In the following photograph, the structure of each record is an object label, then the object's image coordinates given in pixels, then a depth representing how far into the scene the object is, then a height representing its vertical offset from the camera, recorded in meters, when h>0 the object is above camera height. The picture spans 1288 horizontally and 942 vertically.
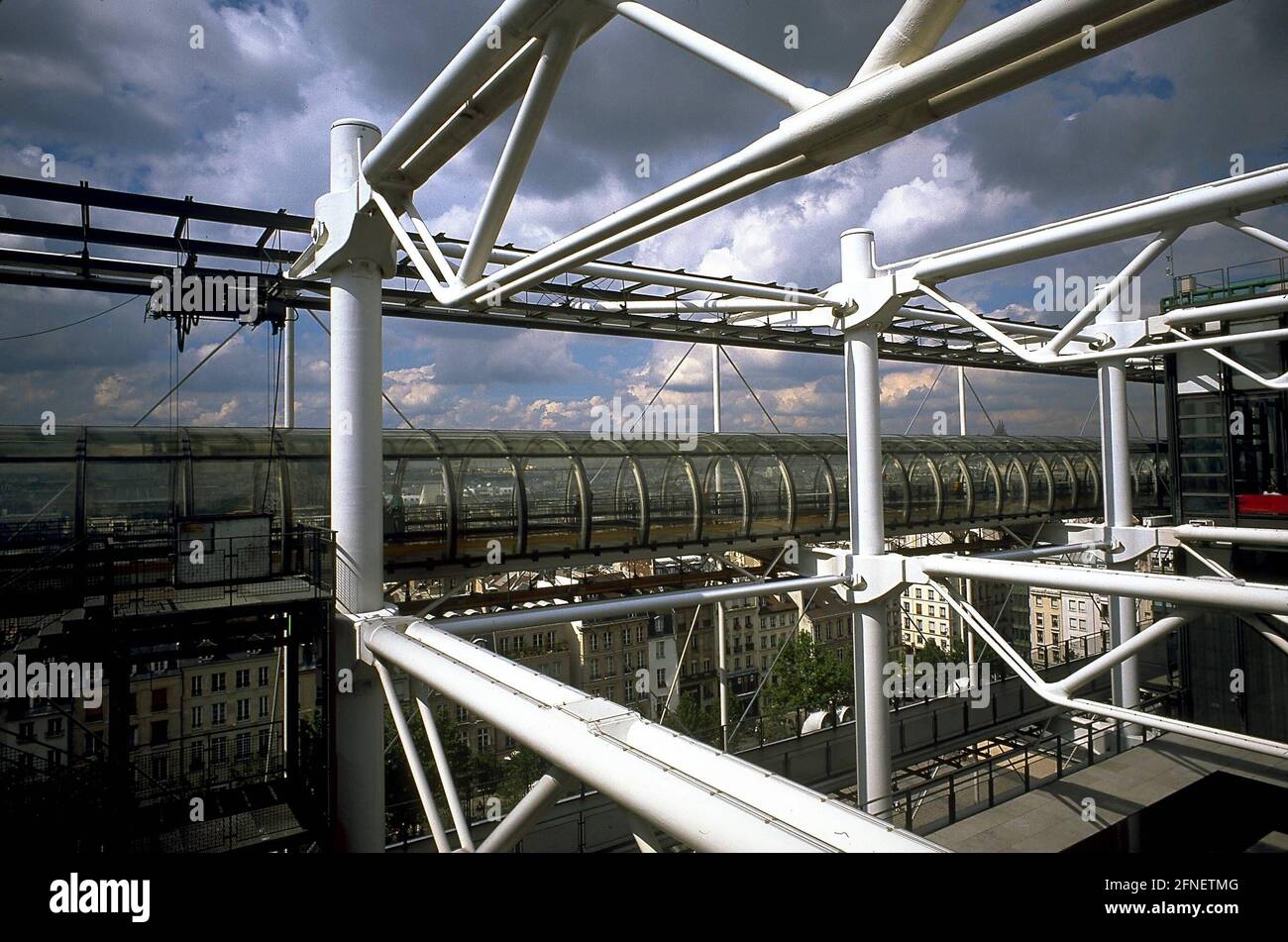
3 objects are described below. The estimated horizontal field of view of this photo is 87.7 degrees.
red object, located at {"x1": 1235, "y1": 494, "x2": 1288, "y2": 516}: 15.39 -0.63
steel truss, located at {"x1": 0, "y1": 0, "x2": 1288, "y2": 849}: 2.54 +1.62
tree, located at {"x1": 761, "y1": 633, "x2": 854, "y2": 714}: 44.50 -13.44
